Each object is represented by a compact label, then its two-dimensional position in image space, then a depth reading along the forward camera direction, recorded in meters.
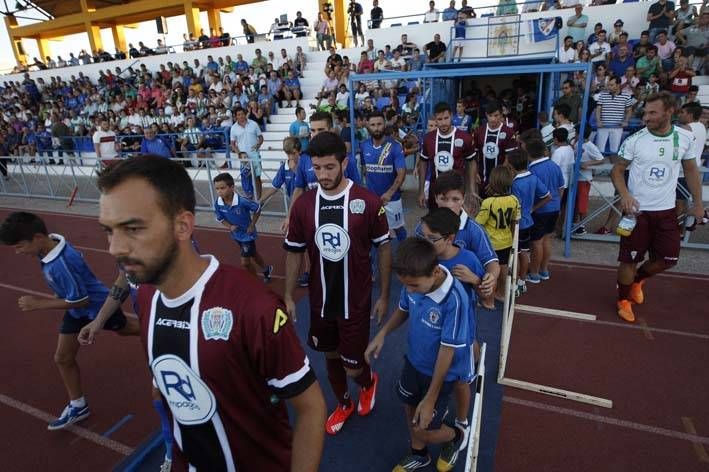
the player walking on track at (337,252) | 2.96
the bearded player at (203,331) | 1.36
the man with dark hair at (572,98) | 9.59
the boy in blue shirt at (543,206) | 5.36
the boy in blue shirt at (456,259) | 2.84
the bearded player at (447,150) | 5.99
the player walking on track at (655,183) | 4.25
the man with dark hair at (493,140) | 6.72
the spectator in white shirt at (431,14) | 17.44
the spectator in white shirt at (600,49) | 12.35
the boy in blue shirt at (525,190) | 5.08
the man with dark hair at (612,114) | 10.02
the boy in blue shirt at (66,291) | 3.29
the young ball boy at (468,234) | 3.08
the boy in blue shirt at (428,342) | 2.44
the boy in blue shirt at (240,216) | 5.77
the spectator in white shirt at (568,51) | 12.71
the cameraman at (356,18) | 18.33
